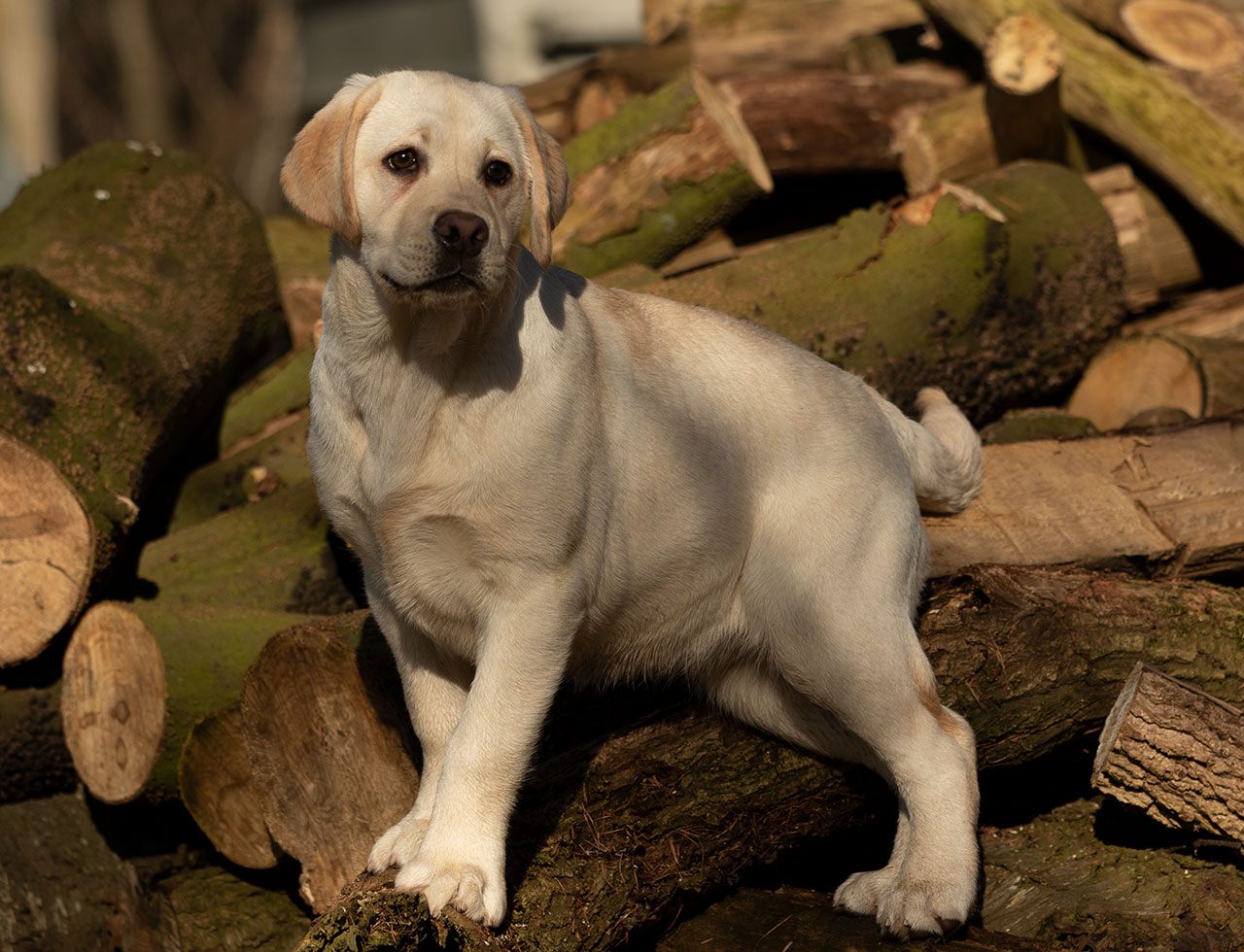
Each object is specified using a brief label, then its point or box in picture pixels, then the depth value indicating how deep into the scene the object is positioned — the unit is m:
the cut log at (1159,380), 6.07
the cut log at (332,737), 4.28
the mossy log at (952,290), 5.88
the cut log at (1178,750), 3.91
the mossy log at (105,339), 5.11
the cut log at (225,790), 4.70
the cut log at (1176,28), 8.02
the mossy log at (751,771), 3.49
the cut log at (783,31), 9.32
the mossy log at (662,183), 6.61
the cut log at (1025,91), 7.24
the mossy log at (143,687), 4.94
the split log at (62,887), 4.82
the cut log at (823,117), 7.73
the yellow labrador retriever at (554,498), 3.44
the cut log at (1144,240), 7.32
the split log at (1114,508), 4.73
